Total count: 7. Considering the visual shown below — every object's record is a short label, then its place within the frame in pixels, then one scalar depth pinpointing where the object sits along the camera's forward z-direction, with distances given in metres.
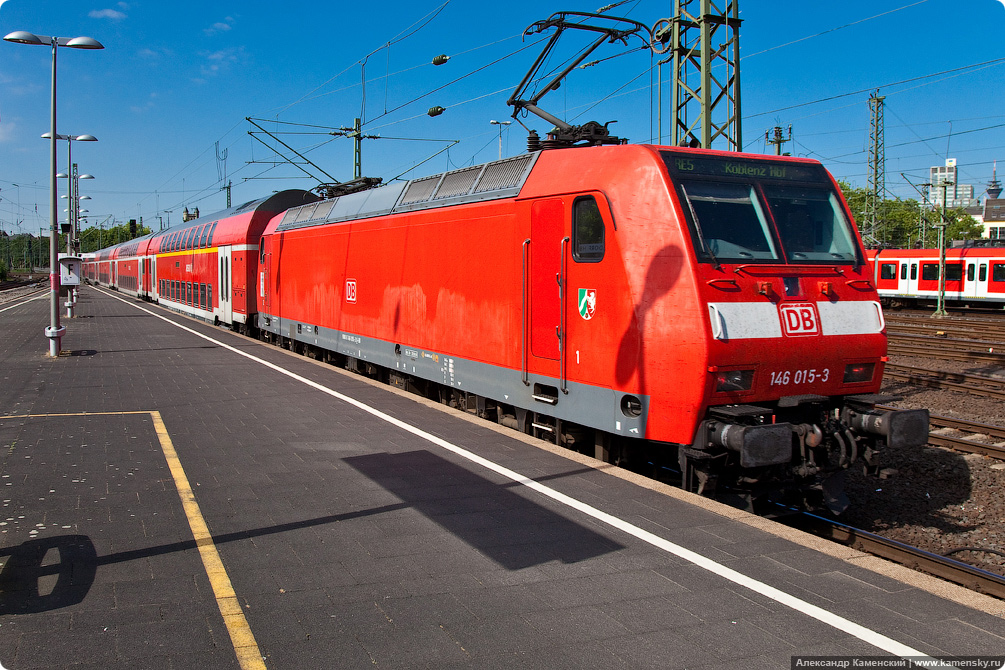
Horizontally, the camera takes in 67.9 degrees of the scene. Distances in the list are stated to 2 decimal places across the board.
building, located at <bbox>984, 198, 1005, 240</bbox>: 102.69
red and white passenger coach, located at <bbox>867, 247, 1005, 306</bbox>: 32.22
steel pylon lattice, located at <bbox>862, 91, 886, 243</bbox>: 46.53
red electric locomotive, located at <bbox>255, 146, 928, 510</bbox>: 6.25
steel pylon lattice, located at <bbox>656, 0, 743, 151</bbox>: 13.31
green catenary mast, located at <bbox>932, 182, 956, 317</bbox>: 28.34
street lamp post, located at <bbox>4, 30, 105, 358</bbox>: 15.88
